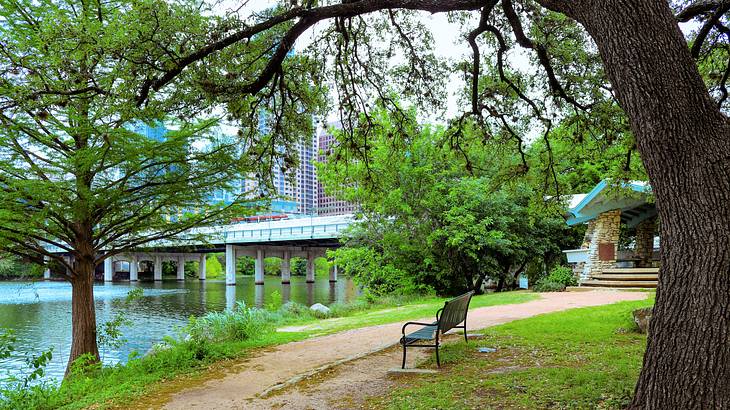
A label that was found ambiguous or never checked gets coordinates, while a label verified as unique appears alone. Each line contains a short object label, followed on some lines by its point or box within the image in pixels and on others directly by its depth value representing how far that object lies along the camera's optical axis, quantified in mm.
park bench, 6594
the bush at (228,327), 10452
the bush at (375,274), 21594
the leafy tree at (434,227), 20047
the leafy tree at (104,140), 6250
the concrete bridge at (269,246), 39156
